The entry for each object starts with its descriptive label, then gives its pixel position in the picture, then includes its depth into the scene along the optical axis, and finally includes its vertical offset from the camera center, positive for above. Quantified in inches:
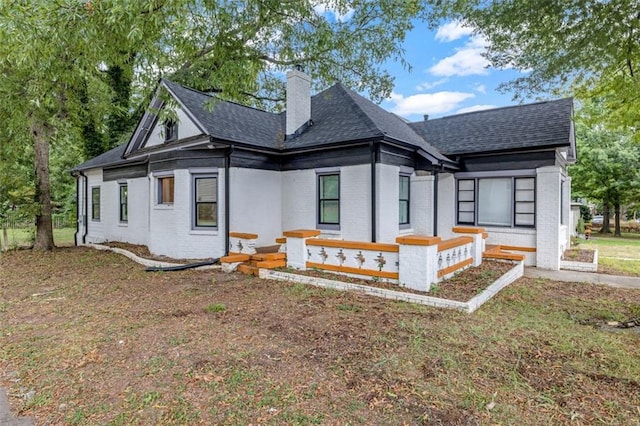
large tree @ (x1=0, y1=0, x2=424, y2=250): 203.9 +121.9
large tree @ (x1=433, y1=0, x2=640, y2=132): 215.3 +116.3
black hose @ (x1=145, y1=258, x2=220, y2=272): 365.7 -64.4
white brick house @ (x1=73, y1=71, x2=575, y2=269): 386.9 +42.0
